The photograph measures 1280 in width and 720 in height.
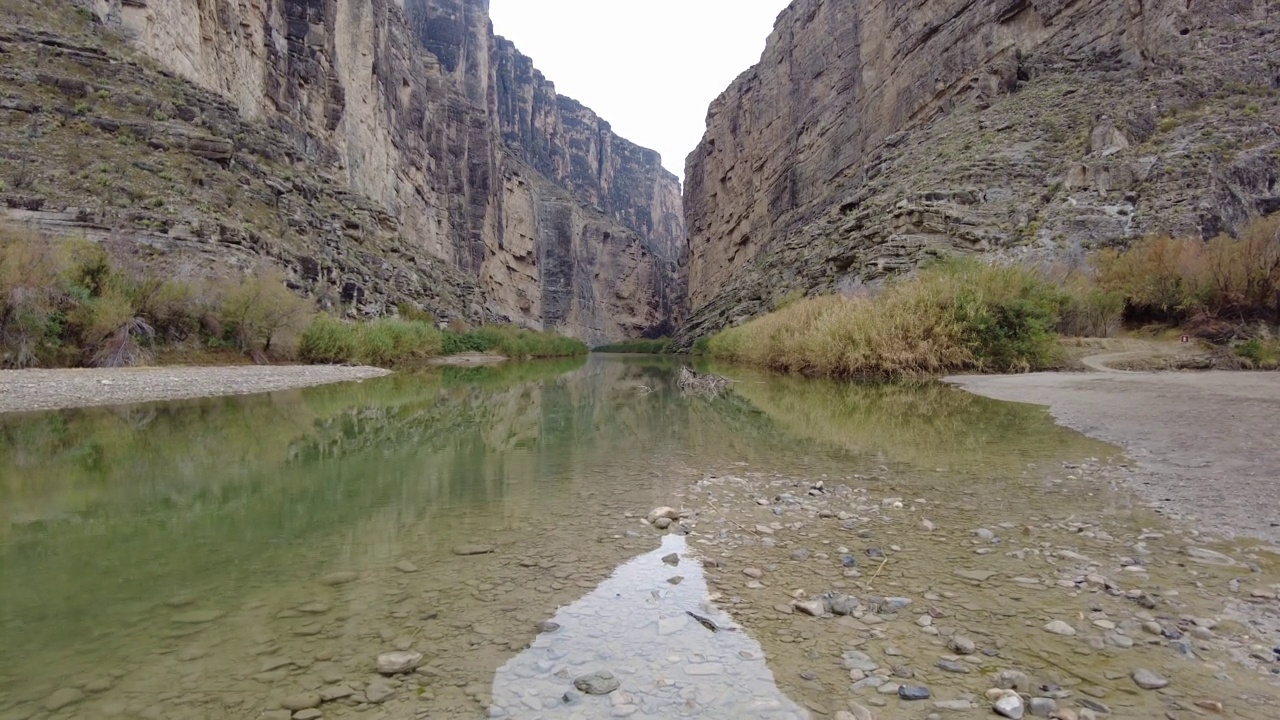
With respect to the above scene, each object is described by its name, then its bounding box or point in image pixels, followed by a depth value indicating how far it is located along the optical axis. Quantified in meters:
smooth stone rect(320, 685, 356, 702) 2.38
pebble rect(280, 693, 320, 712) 2.31
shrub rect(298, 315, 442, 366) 25.50
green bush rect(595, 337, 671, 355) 86.50
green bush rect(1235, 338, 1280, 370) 13.69
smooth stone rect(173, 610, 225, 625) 3.01
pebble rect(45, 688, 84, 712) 2.29
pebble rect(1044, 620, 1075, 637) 2.67
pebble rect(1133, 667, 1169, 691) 2.23
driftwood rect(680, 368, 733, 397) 17.04
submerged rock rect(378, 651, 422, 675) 2.55
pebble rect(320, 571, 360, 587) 3.52
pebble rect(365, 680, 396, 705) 2.36
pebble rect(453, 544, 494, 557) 4.03
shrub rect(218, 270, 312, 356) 21.47
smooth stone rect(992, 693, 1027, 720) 2.13
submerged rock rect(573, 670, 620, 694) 2.40
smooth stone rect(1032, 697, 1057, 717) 2.14
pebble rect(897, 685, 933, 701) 2.29
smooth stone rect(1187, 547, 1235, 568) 3.27
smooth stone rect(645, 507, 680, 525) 4.67
